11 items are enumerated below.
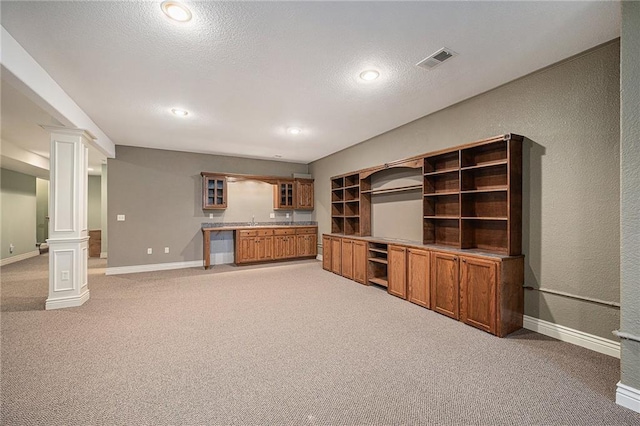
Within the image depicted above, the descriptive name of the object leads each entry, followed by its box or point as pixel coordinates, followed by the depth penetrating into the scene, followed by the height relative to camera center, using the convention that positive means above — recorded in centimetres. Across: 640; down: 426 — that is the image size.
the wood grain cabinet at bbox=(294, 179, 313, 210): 736 +52
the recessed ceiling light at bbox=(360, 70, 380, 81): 285 +146
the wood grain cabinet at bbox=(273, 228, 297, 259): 671 -75
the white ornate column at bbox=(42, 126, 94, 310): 368 -8
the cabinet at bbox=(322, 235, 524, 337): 282 -84
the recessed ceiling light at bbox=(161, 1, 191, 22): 190 +144
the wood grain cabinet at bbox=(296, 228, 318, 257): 701 -74
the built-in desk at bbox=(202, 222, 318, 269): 628 -67
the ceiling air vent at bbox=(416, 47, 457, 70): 249 +147
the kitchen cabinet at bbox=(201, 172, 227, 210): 646 +53
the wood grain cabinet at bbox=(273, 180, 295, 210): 725 +48
